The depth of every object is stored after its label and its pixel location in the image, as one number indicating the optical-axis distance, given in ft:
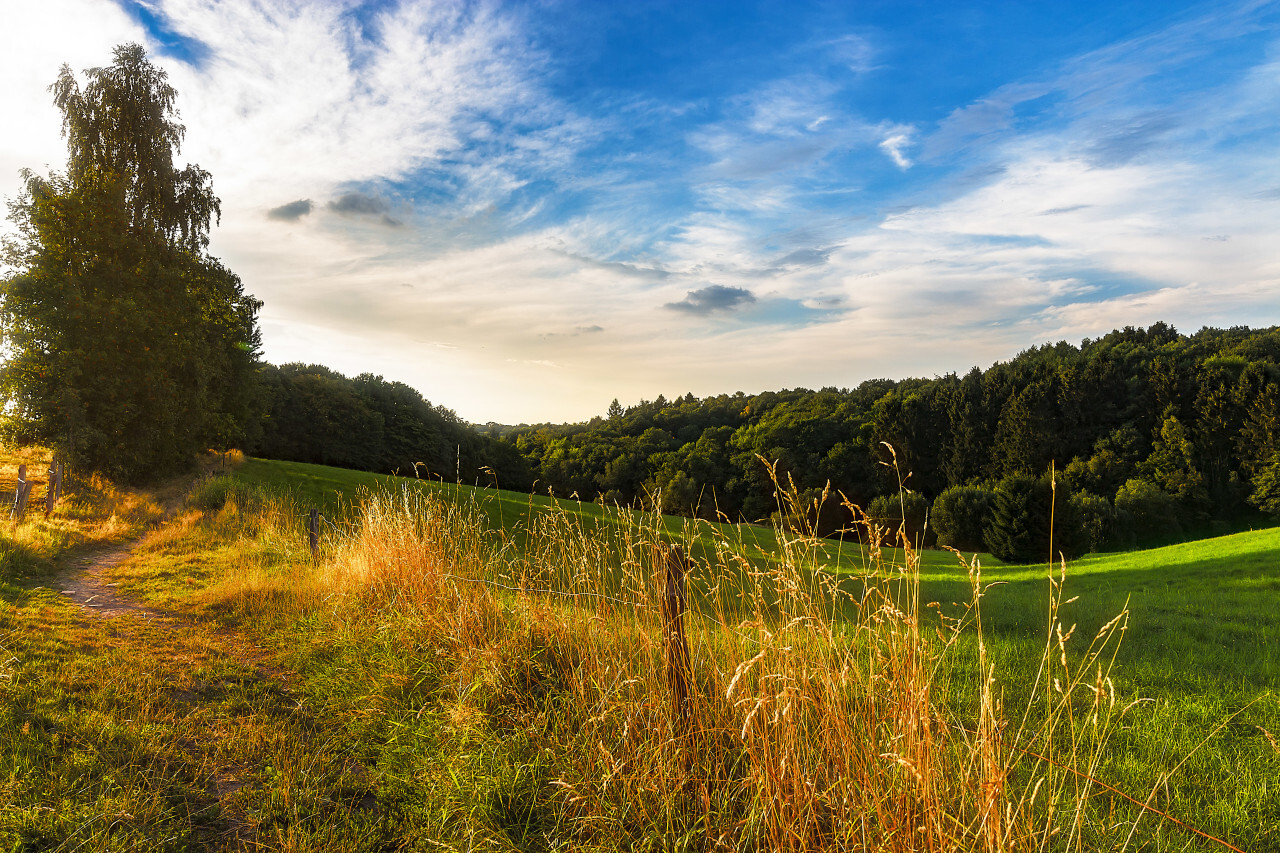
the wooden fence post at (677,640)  10.64
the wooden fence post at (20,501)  42.52
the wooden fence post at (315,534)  31.46
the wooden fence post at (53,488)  49.01
